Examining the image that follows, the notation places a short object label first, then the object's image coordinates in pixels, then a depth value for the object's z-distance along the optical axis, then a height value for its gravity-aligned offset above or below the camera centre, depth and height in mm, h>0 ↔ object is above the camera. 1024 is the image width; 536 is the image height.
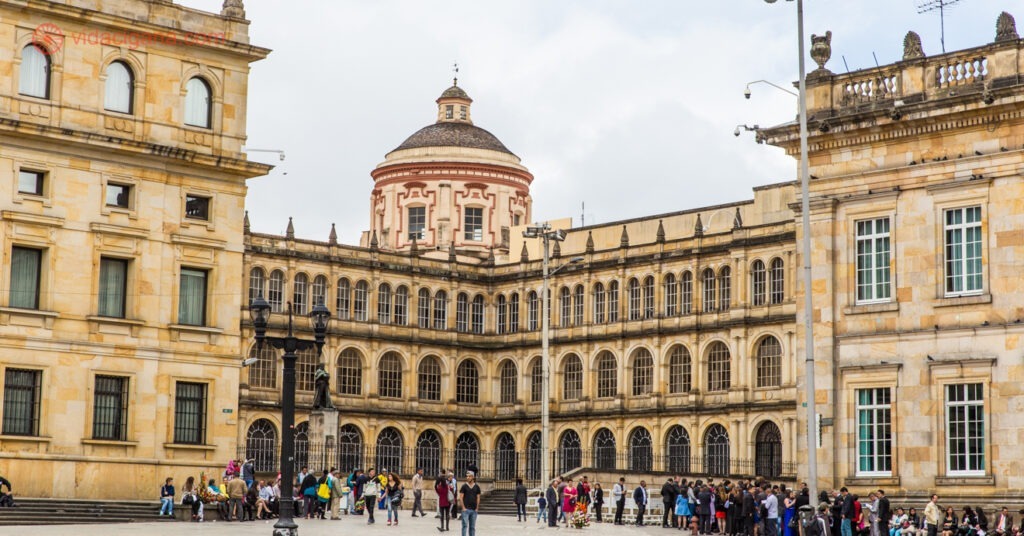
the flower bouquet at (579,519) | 44125 -1195
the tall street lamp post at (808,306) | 35094 +3550
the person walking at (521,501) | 49156 -834
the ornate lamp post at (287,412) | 30839 +1028
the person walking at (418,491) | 48891 -596
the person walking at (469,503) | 34250 -642
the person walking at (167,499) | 40812 -794
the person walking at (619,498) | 48188 -685
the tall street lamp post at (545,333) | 56125 +4620
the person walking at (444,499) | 38969 -651
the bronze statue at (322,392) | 49306 +2332
